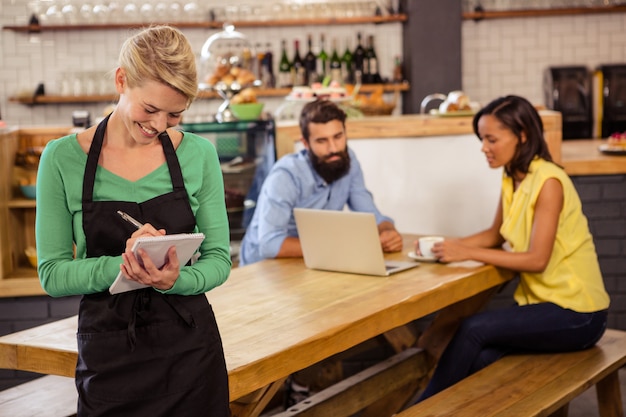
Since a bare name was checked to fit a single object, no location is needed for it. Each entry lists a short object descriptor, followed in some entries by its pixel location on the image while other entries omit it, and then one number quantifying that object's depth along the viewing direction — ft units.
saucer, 11.66
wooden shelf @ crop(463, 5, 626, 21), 26.61
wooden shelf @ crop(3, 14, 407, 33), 25.46
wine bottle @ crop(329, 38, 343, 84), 25.58
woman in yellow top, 11.52
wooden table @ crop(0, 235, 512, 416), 7.99
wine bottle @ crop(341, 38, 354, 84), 26.30
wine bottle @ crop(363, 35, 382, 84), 26.16
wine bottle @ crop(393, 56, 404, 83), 25.94
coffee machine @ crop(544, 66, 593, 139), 25.46
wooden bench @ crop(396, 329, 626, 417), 9.86
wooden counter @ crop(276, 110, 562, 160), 16.16
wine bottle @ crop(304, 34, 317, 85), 26.12
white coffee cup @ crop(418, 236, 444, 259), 11.65
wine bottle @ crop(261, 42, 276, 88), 25.67
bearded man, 12.33
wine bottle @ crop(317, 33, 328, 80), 26.23
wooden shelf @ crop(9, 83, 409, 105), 25.11
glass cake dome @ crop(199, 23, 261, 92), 16.02
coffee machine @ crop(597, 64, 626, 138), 25.66
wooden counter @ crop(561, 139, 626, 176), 16.31
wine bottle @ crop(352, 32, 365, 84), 26.55
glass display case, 14.96
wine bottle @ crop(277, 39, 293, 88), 25.91
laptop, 10.65
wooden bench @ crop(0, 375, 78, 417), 9.82
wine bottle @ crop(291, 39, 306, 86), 25.76
